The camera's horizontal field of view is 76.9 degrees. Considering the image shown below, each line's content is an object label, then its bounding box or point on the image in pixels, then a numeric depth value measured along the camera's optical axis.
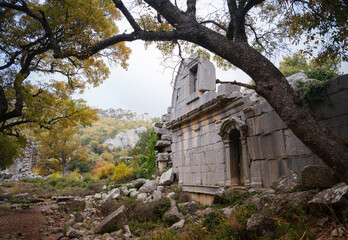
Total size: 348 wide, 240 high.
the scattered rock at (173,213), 6.39
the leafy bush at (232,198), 5.91
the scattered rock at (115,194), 10.23
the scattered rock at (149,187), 11.01
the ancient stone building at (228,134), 5.21
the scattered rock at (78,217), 7.03
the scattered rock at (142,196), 9.72
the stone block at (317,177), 3.80
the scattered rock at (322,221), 3.11
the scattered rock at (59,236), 5.27
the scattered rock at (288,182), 4.44
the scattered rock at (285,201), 3.64
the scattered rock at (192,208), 7.09
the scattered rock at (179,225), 5.39
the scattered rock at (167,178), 11.26
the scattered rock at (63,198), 11.43
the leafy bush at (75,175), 26.59
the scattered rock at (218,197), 6.76
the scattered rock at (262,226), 3.25
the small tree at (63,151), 28.86
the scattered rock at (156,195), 9.38
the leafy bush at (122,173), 15.54
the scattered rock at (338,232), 2.72
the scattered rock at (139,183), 12.27
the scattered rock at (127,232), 5.39
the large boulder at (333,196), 3.00
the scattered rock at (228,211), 4.83
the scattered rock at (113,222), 5.89
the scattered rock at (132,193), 10.85
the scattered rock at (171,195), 9.59
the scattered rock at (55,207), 9.30
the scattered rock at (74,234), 5.46
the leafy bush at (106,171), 20.56
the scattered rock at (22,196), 11.85
